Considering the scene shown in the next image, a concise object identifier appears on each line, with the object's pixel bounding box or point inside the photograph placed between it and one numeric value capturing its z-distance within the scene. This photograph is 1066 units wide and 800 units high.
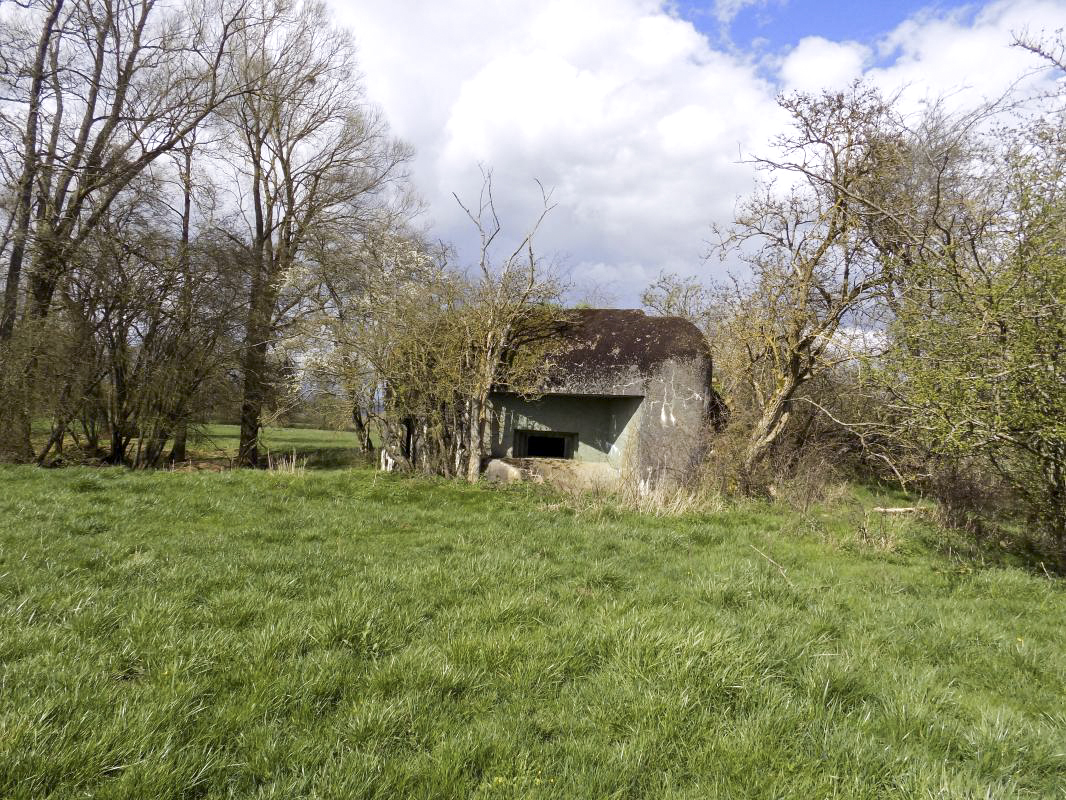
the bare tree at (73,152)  11.07
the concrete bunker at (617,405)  10.80
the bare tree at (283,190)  14.91
